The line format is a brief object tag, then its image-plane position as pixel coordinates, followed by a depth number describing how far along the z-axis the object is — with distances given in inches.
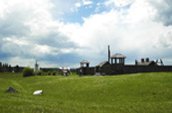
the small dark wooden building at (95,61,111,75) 1709.8
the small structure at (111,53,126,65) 1713.5
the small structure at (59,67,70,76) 2017.0
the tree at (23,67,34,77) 2177.1
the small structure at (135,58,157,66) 1989.8
